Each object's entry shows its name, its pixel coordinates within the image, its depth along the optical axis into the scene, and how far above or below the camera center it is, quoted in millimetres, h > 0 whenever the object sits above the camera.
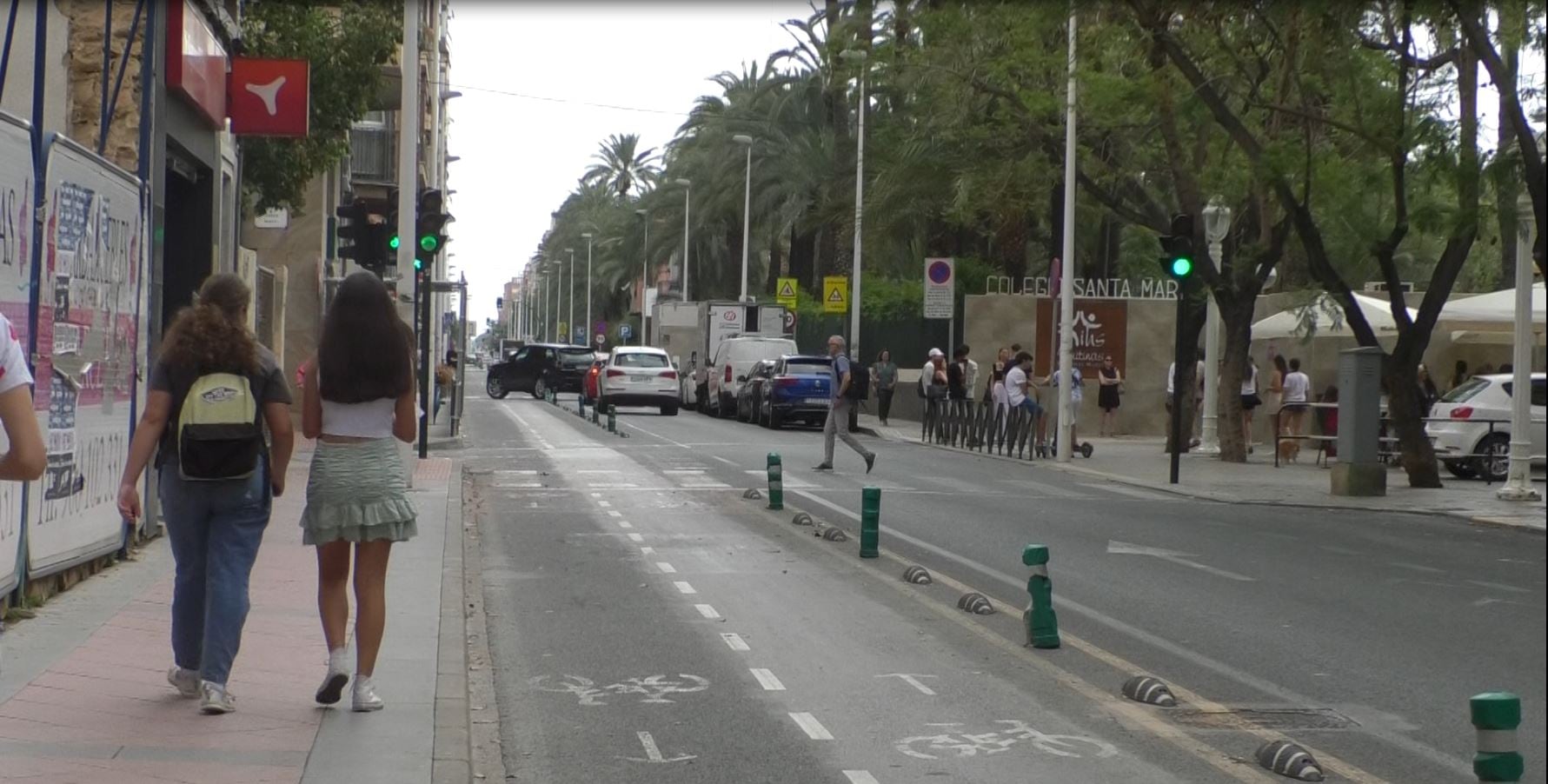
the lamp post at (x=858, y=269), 42344 +2127
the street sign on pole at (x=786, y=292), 52000 +1769
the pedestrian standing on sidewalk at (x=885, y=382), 42969 -571
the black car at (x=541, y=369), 61781 -708
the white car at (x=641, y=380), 45844 -705
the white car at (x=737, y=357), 45781 -78
